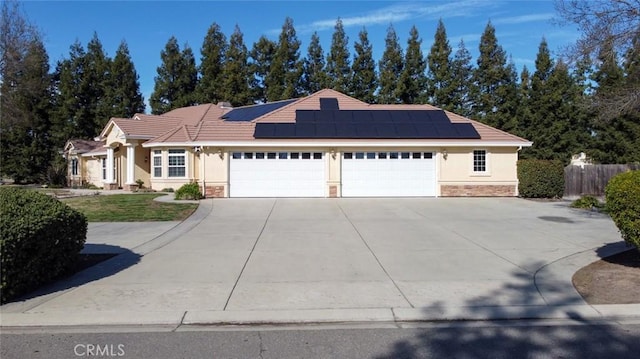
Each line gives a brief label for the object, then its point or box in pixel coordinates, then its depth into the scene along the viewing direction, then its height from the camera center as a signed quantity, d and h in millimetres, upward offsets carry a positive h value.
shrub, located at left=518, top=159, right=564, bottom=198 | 22609 -500
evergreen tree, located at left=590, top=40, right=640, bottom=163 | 33719 +2322
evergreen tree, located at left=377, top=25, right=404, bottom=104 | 39094 +8510
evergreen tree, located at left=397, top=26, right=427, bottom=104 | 39094 +8044
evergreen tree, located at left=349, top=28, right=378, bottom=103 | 40031 +8150
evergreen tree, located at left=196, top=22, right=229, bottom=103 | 42562 +9767
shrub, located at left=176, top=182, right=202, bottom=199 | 21266 -864
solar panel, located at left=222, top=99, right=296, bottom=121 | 27106 +3691
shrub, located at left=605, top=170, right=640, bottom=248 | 7305 -552
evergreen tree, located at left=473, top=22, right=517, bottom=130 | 38156 +6941
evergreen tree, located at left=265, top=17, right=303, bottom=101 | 40969 +8902
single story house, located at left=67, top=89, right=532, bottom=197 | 22891 +721
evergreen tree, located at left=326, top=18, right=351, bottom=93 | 40062 +9297
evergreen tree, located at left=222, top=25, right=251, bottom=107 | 41094 +8148
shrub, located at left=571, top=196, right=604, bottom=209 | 18236 -1328
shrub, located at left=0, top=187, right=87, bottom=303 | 6035 -894
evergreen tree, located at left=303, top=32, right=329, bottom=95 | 42344 +9726
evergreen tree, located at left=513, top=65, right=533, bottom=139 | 37281 +4920
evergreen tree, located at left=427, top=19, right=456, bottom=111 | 38625 +7986
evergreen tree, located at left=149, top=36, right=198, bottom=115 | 44375 +8758
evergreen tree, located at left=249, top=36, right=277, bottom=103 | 42594 +9850
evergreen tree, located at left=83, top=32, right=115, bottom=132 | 41562 +7973
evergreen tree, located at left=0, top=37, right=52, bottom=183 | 36103 +3899
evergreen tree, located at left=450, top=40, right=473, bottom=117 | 39000 +7003
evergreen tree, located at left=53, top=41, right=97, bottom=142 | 40406 +6393
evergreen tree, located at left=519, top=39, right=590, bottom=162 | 36531 +3767
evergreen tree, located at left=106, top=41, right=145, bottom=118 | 42156 +7764
